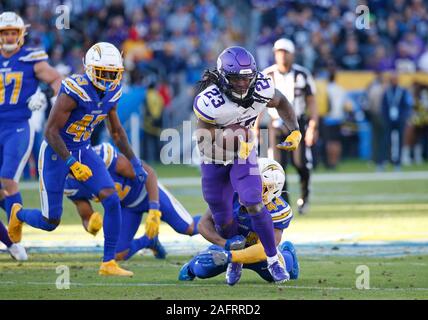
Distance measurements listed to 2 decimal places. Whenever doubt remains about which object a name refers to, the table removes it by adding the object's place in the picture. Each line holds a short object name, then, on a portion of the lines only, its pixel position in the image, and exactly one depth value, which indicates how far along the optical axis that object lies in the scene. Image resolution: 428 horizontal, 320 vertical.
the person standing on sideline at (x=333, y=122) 39.44
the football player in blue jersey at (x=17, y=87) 18.84
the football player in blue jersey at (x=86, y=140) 15.80
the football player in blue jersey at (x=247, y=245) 14.78
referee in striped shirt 23.89
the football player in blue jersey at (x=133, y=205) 17.30
